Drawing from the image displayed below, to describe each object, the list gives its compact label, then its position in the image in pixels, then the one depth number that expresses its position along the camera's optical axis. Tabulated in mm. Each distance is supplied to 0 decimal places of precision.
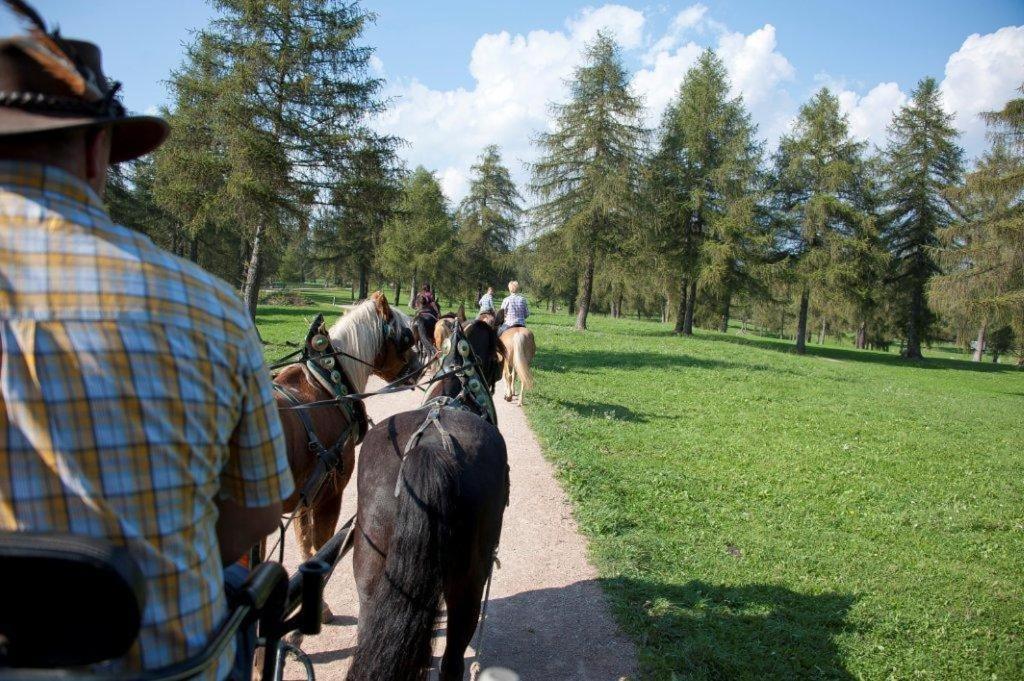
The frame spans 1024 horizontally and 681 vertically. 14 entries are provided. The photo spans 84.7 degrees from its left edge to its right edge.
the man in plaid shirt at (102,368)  1110
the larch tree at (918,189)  33031
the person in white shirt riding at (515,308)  12117
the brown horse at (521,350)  11430
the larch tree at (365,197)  16106
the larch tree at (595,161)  29375
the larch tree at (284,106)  14398
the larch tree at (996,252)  20156
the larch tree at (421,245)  39500
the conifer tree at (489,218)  44656
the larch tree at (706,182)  31594
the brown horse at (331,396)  3887
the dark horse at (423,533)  2709
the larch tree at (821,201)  31422
